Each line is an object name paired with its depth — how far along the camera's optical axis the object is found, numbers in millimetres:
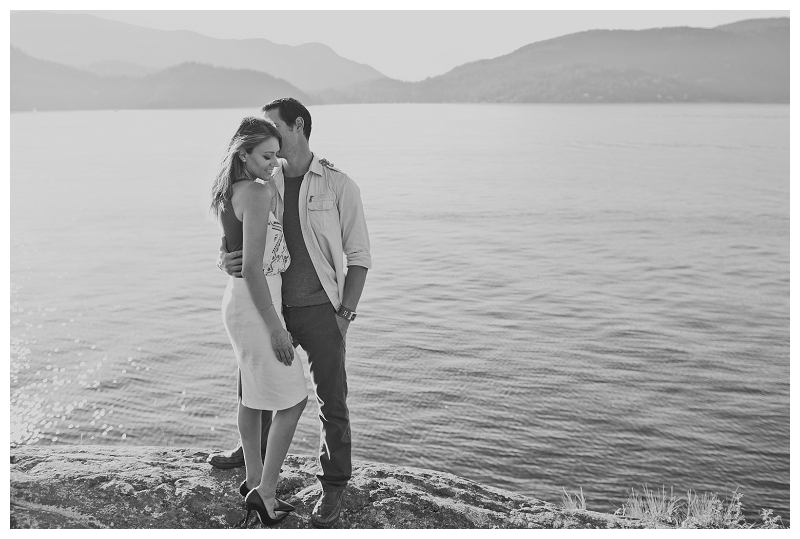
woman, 3068
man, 3322
